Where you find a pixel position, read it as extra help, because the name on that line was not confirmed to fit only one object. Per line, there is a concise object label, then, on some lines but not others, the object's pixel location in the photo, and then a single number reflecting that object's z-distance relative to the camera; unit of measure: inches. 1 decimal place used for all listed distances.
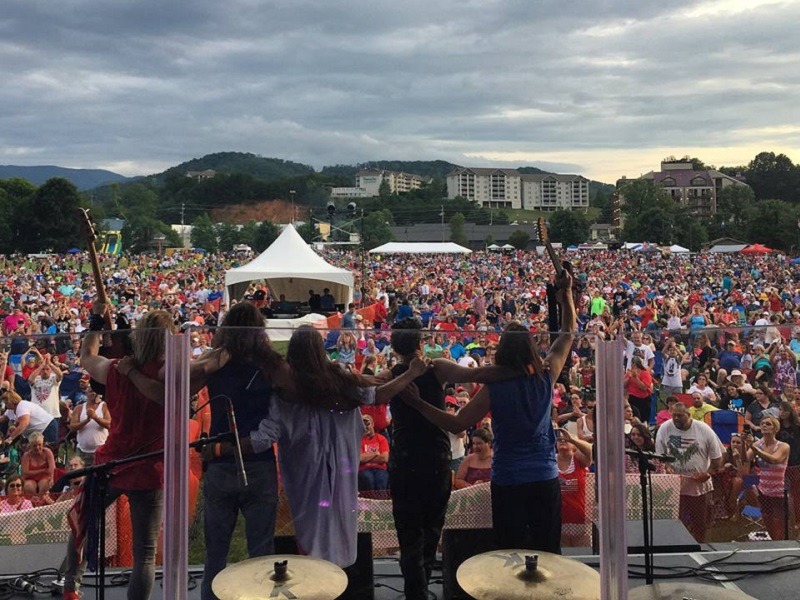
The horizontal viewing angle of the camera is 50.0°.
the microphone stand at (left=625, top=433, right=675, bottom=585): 157.5
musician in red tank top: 154.5
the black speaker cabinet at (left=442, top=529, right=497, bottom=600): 162.6
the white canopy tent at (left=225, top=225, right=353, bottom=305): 884.6
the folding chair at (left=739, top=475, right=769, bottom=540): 167.9
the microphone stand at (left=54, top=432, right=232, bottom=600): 151.1
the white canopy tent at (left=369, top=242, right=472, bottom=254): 1784.0
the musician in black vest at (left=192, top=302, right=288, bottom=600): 151.7
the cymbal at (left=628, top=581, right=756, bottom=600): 159.0
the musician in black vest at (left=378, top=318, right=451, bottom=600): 159.9
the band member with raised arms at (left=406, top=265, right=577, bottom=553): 157.6
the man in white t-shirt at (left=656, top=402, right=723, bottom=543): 162.7
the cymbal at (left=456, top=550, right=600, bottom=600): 144.2
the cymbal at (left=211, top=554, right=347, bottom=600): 141.5
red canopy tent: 1915.6
